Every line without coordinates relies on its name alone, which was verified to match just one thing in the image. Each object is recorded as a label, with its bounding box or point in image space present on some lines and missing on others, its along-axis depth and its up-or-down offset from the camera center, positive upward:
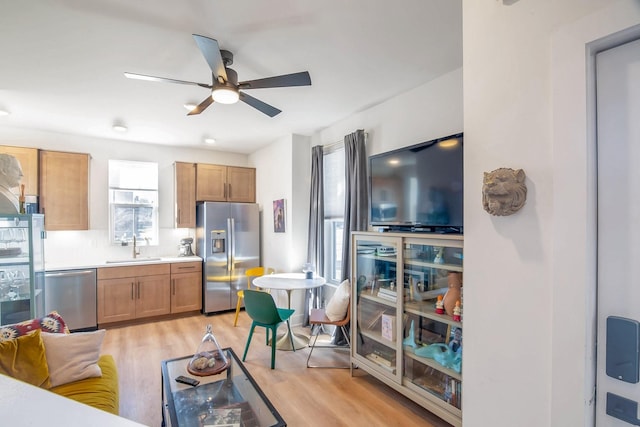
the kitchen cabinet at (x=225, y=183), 4.95 +0.50
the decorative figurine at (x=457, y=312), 2.00 -0.67
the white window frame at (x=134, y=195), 4.58 +0.29
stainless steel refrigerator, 4.65 -0.58
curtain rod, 3.74 +0.86
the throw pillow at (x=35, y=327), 1.85 -0.77
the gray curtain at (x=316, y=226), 3.97 -0.18
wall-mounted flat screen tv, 2.11 +0.20
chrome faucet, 4.61 -0.58
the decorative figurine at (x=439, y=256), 2.20 -0.33
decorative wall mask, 1.09 +0.08
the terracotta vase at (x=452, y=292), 2.09 -0.56
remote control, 1.89 -1.08
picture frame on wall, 4.46 -0.06
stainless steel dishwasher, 3.75 -1.08
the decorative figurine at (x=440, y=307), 2.17 -0.70
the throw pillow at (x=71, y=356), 1.87 -0.94
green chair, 2.91 -0.99
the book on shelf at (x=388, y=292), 2.57 -0.71
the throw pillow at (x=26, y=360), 1.72 -0.87
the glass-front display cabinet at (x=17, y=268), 2.31 -0.45
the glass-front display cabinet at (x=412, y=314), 2.09 -0.86
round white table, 3.30 -0.82
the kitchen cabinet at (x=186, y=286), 4.54 -1.15
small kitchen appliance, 4.93 -0.57
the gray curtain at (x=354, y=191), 3.30 +0.24
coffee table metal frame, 1.63 -1.10
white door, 0.88 -0.06
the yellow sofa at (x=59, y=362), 1.75 -0.93
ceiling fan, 1.87 +0.90
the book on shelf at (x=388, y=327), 2.55 -1.00
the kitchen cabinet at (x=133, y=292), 4.09 -1.14
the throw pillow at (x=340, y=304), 3.11 -0.97
